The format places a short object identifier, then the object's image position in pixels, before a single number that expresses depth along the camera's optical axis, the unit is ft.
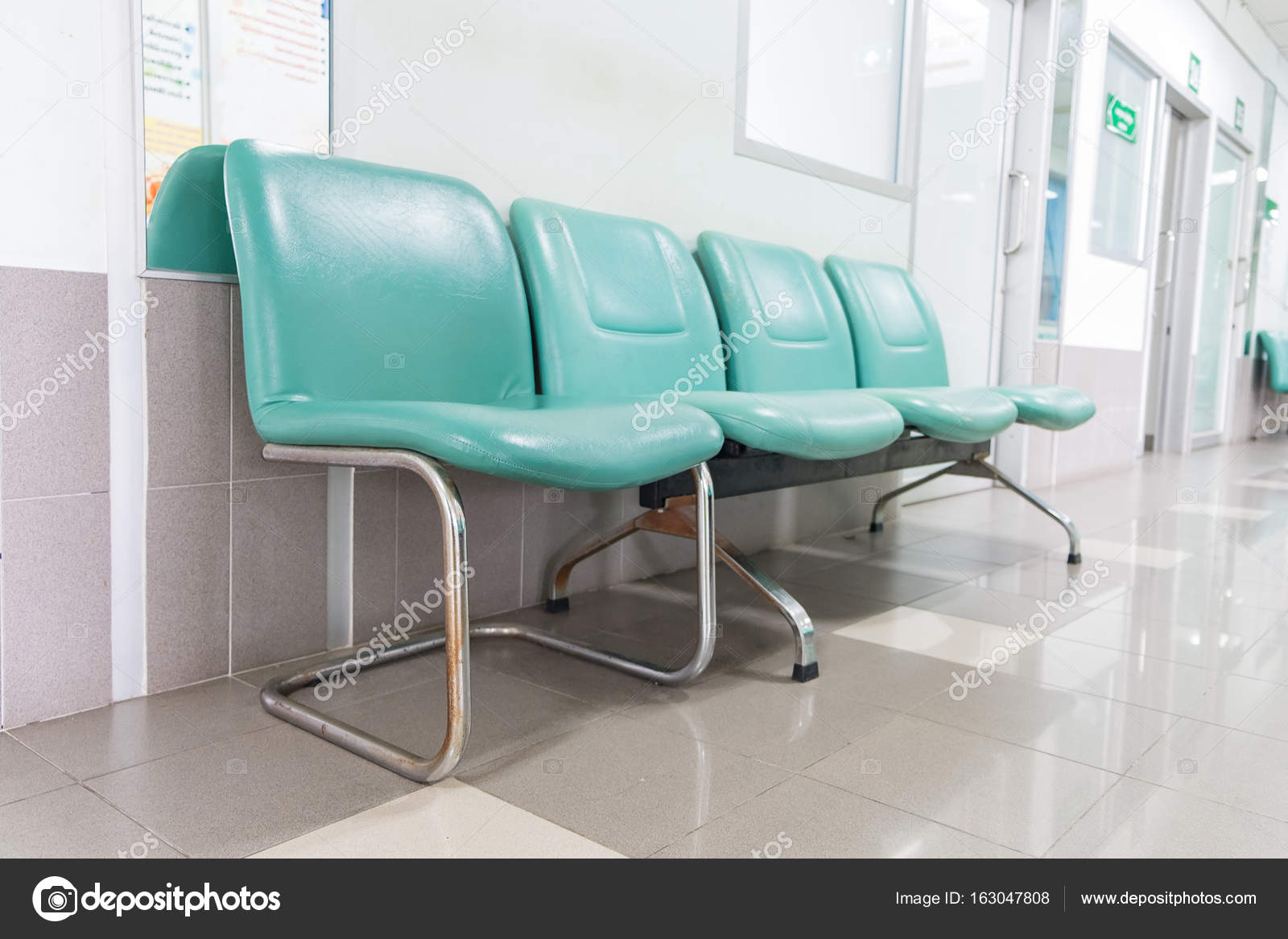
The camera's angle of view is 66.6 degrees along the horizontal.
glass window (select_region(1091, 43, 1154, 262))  15.66
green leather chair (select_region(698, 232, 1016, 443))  7.22
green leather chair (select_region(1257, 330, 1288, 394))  24.27
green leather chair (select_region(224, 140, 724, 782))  4.06
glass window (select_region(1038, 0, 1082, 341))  13.46
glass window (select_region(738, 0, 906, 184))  9.18
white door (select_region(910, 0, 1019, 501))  11.58
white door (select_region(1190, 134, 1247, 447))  21.83
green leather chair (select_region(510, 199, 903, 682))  5.56
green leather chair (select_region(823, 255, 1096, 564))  8.68
